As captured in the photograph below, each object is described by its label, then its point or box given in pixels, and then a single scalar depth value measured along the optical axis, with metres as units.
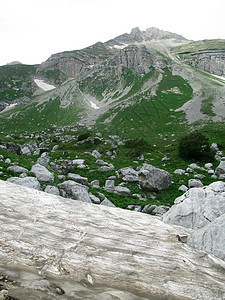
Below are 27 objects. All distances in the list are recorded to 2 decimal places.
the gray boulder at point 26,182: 11.37
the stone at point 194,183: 16.17
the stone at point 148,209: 12.10
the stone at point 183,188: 15.97
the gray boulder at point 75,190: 11.77
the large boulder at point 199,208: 8.55
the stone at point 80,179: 15.19
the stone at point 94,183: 16.23
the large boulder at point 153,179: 15.91
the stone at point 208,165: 21.16
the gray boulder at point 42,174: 13.62
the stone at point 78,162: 21.38
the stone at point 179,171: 19.81
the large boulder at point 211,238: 6.21
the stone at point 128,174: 17.52
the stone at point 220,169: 19.03
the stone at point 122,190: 15.09
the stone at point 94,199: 12.25
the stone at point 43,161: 19.43
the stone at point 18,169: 14.01
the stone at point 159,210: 11.73
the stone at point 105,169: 20.25
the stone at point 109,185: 15.77
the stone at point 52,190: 11.36
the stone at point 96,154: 27.08
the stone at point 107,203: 12.09
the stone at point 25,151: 27.87
